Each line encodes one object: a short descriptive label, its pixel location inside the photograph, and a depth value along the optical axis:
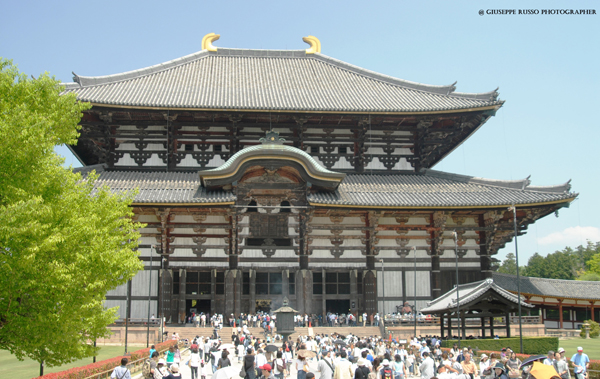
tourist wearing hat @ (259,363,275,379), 13.43
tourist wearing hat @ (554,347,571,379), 15.97
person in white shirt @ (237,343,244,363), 27.52
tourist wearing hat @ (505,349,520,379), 15.97
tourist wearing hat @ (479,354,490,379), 17.65
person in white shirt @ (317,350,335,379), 14.23
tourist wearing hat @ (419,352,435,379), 16.42
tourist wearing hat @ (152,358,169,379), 14.87
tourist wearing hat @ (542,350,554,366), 15.91
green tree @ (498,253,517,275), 135.62
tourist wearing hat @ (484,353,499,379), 15.73
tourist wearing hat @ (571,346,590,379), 16.95
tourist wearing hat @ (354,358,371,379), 14.02
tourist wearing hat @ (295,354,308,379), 15.89
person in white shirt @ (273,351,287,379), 17.40
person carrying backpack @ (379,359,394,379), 15.13
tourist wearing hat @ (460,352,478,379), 16.89
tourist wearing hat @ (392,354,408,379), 17.91
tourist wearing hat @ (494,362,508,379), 14.12
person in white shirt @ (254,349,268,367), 17.45
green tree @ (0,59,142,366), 15.63
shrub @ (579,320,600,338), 43.06
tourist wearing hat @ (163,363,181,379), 13.24
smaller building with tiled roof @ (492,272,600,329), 48.19
